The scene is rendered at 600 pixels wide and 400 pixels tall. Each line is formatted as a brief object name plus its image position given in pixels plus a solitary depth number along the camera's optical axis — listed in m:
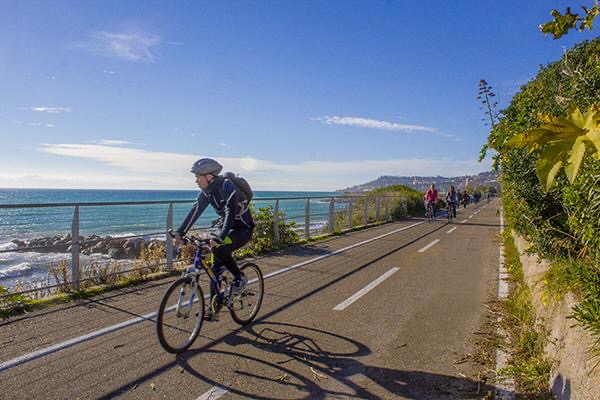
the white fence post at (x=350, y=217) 19.34
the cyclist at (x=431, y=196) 23.38
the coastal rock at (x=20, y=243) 29.39
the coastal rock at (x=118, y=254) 26.87
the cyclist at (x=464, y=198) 42.62
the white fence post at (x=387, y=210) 24.84
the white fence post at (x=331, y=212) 17.17
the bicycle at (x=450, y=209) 23.42
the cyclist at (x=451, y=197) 23.97
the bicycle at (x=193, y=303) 4.67
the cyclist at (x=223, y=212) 5.06
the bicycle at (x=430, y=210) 23.93
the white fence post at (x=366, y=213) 21.06
